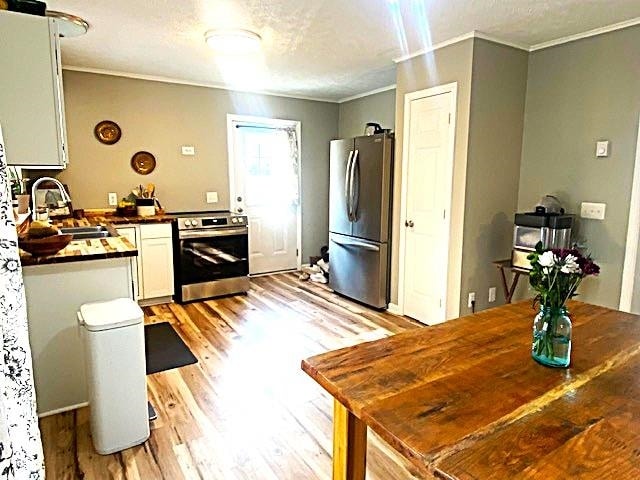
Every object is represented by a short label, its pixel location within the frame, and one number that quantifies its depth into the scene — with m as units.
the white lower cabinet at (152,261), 4.14
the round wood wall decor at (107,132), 4.33
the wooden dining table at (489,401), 0.82
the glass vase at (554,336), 1.19
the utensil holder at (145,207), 4.34
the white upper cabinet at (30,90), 1.90
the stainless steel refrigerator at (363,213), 3.94
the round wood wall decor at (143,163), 4.56
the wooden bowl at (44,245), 2.13
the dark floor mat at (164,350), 2.99
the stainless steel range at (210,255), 4.32
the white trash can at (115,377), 1.98
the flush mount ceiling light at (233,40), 3.04
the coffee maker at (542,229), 2.96
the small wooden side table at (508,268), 3.16
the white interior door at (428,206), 3.42
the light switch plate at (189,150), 4.82
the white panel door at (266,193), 5.29
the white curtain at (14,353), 1.16
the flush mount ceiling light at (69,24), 2.72
